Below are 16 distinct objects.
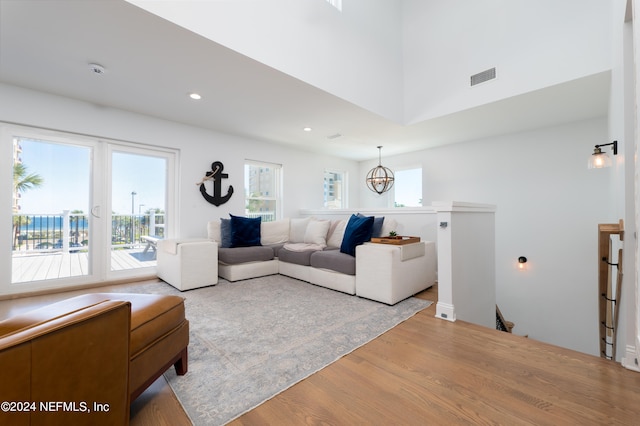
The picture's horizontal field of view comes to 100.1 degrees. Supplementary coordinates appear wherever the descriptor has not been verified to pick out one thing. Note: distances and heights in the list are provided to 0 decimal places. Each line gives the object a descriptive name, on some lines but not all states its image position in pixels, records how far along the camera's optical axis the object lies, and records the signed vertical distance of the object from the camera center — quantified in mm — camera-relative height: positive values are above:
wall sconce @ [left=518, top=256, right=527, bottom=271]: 4504 -819
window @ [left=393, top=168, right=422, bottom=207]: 6078 +640
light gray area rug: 1466 -969
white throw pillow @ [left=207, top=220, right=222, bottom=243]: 4258 -265
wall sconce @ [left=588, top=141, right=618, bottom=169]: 2581 +543
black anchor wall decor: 4590 +538
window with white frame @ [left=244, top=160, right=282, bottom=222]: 5320 +515
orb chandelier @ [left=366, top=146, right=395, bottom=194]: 5707 +777
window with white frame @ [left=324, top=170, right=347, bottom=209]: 6766 +646
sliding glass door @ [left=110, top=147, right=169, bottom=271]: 3896 +135
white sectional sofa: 2932 -577
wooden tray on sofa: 3057 -302
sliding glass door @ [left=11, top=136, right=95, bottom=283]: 3258 +66
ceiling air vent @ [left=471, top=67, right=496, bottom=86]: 3500 +1845
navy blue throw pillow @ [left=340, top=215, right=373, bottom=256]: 3355 -244
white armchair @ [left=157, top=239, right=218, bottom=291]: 3383 -636
